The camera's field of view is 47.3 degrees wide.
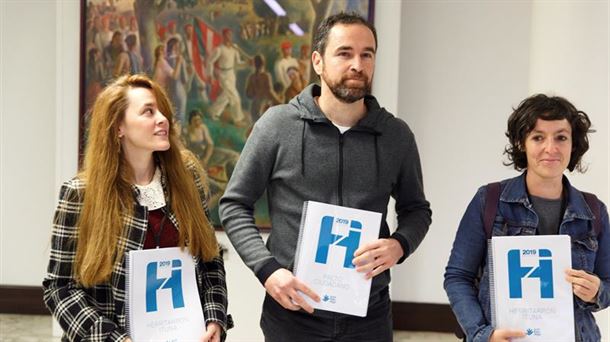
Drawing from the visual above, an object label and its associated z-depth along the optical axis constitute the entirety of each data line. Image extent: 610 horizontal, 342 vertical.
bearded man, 2.51
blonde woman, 2.33
